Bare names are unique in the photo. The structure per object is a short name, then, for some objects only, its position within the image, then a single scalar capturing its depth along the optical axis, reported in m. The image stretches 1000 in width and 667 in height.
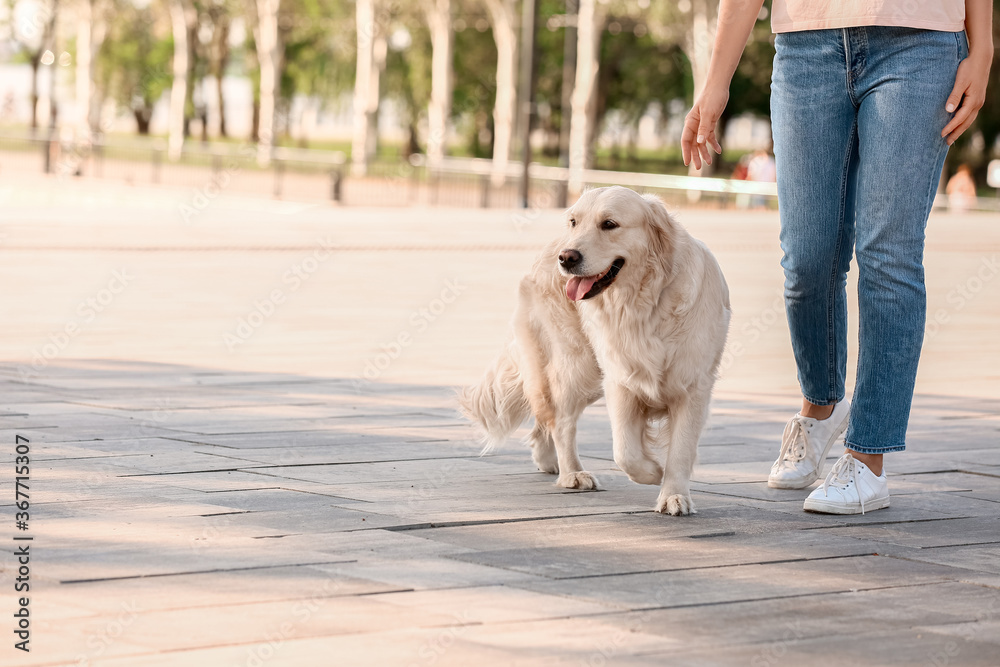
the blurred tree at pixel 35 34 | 48.88
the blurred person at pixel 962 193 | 33.94
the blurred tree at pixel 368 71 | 46.56
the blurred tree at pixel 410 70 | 56.12
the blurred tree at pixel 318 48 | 54.66
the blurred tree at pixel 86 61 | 53.41
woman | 4.65
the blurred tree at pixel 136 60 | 63.62
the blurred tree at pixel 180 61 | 53.82
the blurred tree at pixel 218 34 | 61.72
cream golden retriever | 4.59
